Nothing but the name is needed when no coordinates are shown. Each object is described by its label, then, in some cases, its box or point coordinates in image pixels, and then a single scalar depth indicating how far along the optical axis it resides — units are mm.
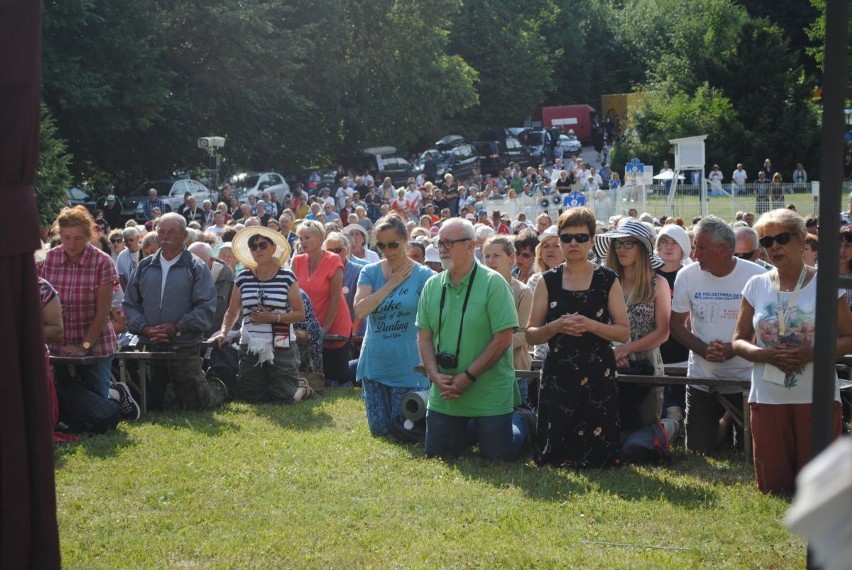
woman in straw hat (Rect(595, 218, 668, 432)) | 8086
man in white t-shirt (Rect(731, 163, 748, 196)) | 38562
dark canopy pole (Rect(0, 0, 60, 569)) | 3559
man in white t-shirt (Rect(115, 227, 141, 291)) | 13641
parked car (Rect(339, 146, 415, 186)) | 47312
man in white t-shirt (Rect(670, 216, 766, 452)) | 8000
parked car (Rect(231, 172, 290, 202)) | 39297
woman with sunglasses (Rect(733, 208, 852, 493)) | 6328
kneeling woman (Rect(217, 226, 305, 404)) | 10789
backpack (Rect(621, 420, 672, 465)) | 7715
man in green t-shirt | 7828
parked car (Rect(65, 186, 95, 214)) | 34438
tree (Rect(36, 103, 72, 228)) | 26800
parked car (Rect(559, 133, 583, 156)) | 58750
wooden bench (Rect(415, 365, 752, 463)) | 7746
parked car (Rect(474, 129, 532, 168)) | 56094
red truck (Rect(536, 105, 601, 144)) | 66312
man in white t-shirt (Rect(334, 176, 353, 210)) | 37344
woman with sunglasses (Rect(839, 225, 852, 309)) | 7695
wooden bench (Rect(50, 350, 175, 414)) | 10070
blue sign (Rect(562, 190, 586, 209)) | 27688
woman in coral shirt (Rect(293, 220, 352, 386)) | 12109
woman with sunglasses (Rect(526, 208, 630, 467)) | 7383
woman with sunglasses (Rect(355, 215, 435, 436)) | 9164
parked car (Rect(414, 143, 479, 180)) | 49625
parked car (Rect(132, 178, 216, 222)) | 35281
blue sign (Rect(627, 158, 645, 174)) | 33719
